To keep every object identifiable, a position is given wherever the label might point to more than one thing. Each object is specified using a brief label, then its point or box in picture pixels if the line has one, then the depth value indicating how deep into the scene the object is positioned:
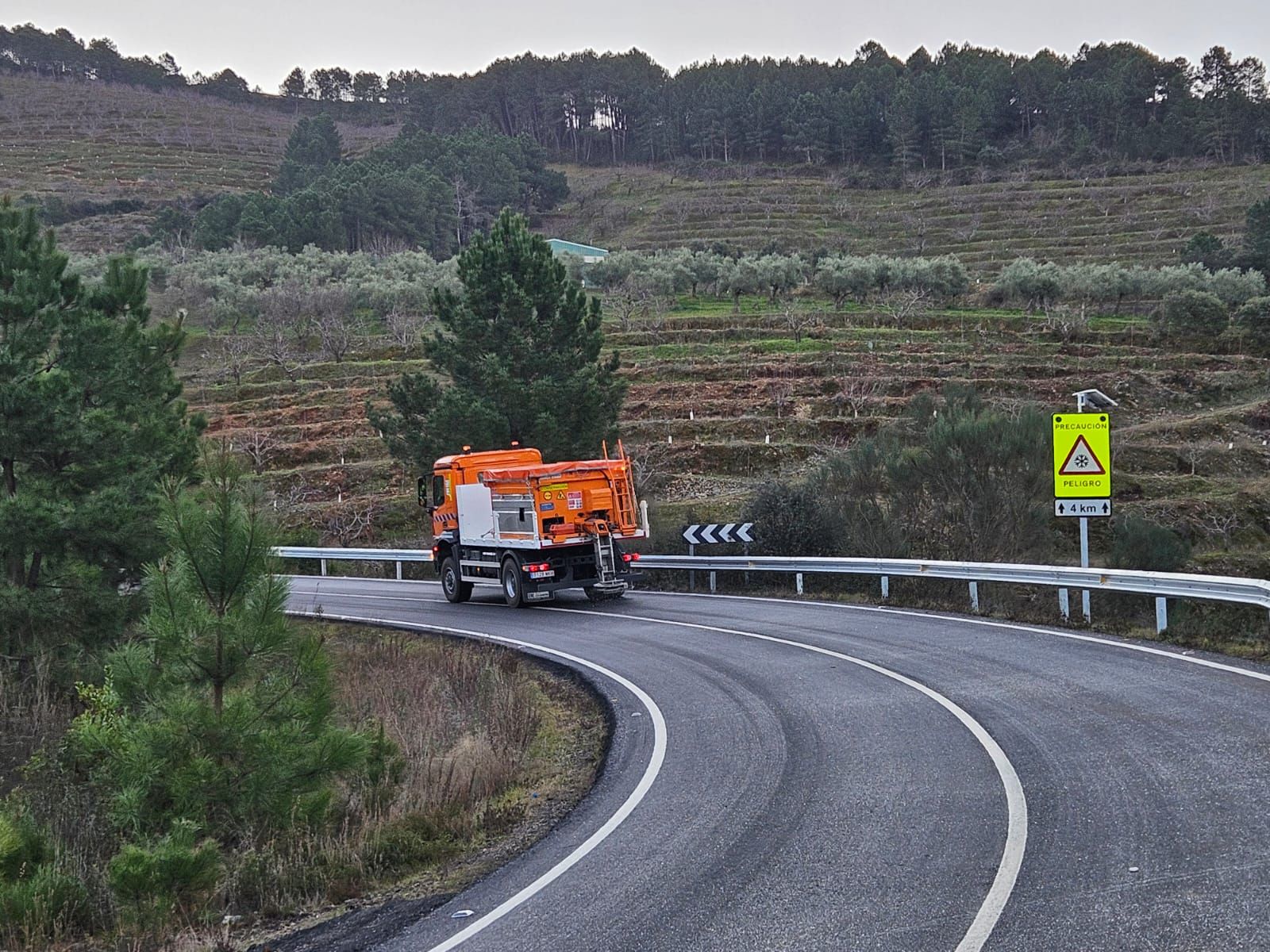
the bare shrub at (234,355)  58.09
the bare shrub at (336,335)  59.66
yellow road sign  16.78
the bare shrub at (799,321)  56.16
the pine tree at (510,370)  32.56
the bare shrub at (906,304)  59.72
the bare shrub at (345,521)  39.53
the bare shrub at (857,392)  44.59
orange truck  23.31
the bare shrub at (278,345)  57.75
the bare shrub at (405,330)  59.83
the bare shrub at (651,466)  39.12
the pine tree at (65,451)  17.47
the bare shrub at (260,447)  43.94
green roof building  84.02
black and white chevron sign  25.17
